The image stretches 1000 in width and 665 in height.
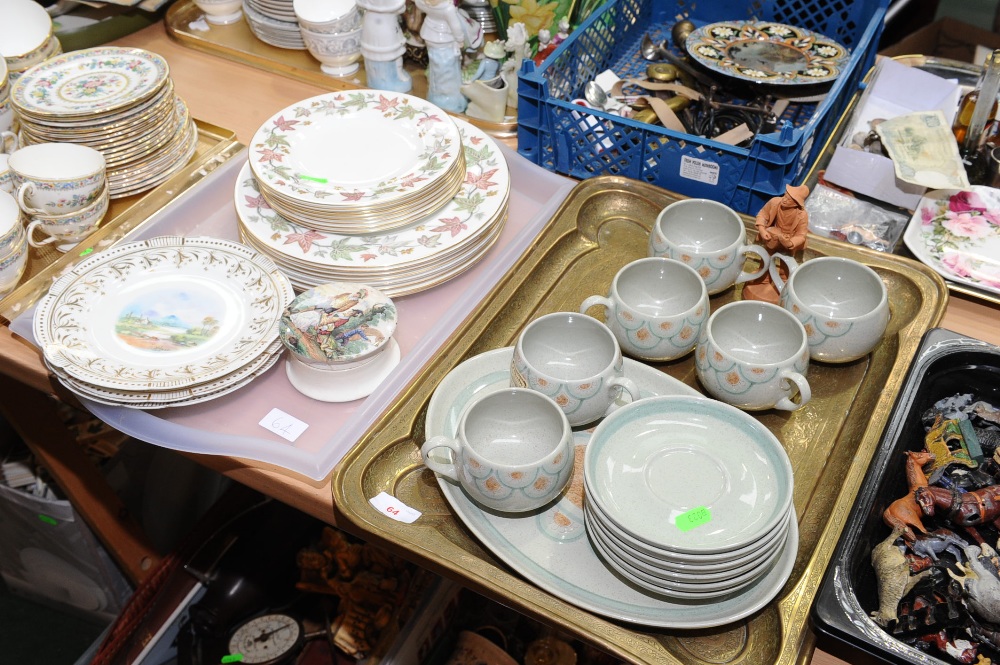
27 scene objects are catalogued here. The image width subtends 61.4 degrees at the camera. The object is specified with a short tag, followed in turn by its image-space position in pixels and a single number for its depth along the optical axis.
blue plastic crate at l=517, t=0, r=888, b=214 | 1.18
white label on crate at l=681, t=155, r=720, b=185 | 1.20
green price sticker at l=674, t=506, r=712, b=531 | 0.80
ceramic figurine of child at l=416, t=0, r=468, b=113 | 1.37
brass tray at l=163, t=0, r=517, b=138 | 1.54
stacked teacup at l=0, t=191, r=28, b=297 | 1.14
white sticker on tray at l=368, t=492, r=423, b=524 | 0.88
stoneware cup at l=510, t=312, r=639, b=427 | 0.90
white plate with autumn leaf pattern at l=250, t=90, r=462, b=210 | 1.15
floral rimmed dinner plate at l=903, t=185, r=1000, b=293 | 1.16
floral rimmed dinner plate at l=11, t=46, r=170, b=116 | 1.29
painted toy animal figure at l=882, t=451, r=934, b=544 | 0.83
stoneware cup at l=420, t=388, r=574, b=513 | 0.81
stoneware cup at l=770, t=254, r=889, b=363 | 0.97
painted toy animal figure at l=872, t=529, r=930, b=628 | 0.78
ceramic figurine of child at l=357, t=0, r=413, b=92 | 1.41
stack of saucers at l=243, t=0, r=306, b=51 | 1.62
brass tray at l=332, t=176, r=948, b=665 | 0.79
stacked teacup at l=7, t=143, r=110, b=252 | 1.18
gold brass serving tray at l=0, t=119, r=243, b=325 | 1.15
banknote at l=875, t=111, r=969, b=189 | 1.22
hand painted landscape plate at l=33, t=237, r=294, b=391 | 1.00
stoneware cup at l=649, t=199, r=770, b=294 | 1.06
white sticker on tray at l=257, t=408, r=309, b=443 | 0.99
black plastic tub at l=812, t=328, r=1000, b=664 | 0.75
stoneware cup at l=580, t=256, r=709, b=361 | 0.97
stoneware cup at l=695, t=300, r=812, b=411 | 0.91
